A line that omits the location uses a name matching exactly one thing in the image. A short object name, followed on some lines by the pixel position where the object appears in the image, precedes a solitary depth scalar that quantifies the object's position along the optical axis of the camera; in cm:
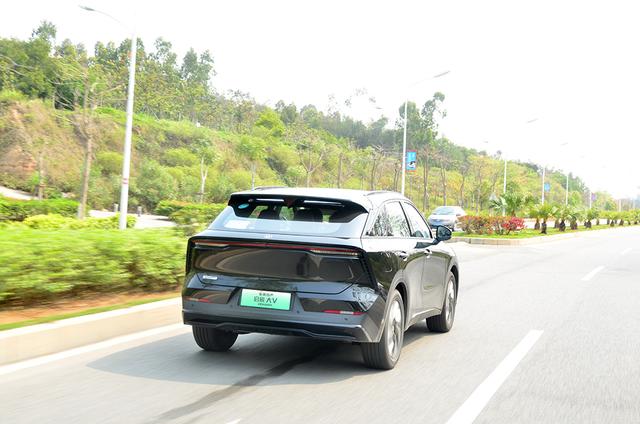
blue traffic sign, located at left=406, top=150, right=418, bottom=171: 3978
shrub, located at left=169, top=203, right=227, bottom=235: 1055
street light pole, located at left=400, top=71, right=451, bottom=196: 3356
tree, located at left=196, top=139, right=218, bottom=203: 5446
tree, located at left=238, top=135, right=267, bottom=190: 6356
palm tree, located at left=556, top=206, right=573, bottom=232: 4172
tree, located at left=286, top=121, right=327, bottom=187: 6812
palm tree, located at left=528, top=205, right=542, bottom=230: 3824
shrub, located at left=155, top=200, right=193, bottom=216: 4234
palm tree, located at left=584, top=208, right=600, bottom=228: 5596
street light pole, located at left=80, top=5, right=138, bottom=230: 1983
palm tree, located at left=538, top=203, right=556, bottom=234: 3756
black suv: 536
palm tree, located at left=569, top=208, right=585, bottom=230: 4507
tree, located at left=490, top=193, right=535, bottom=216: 3538
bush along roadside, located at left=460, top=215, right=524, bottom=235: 3266
